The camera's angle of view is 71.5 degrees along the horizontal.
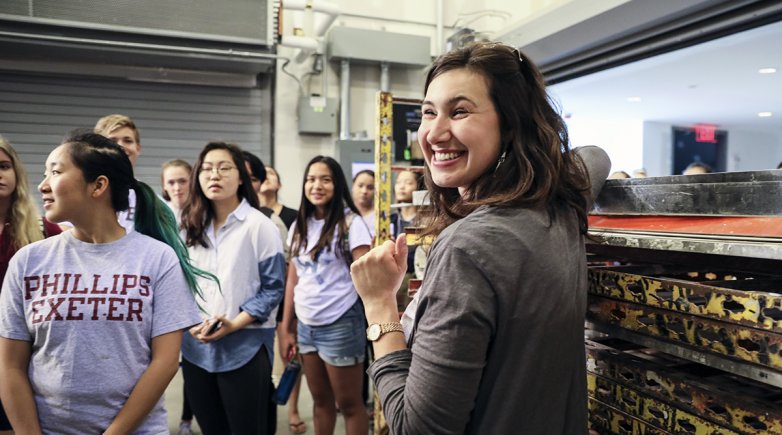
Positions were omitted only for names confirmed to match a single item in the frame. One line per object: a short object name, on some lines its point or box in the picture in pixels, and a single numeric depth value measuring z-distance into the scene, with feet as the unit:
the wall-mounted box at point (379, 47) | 19.01
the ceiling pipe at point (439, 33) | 20.84
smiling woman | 2.84
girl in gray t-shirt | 4.84
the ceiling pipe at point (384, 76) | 19.86
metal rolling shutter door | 16.89
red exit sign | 33.06
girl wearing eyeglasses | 7.35
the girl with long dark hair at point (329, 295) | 8.65
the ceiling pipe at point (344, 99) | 19.56
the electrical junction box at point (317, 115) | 19.13
